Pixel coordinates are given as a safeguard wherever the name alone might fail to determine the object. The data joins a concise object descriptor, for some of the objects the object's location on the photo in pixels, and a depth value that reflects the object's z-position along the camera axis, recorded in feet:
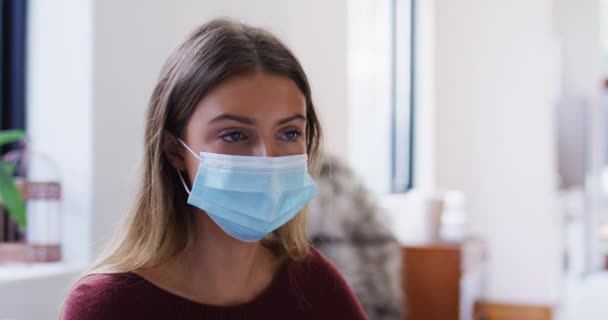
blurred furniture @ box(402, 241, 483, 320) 10.23
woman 3.44
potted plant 5.36
